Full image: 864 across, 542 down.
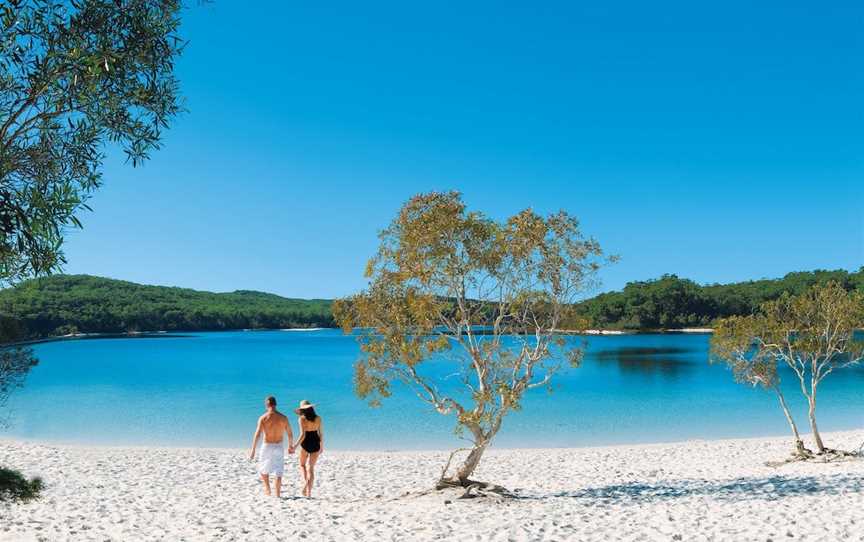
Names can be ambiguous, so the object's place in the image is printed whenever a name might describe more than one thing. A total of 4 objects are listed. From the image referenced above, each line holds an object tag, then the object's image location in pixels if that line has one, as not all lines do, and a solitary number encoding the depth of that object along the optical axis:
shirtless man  11.71
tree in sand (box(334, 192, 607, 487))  11.52
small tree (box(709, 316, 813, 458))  16.25
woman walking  12.14
